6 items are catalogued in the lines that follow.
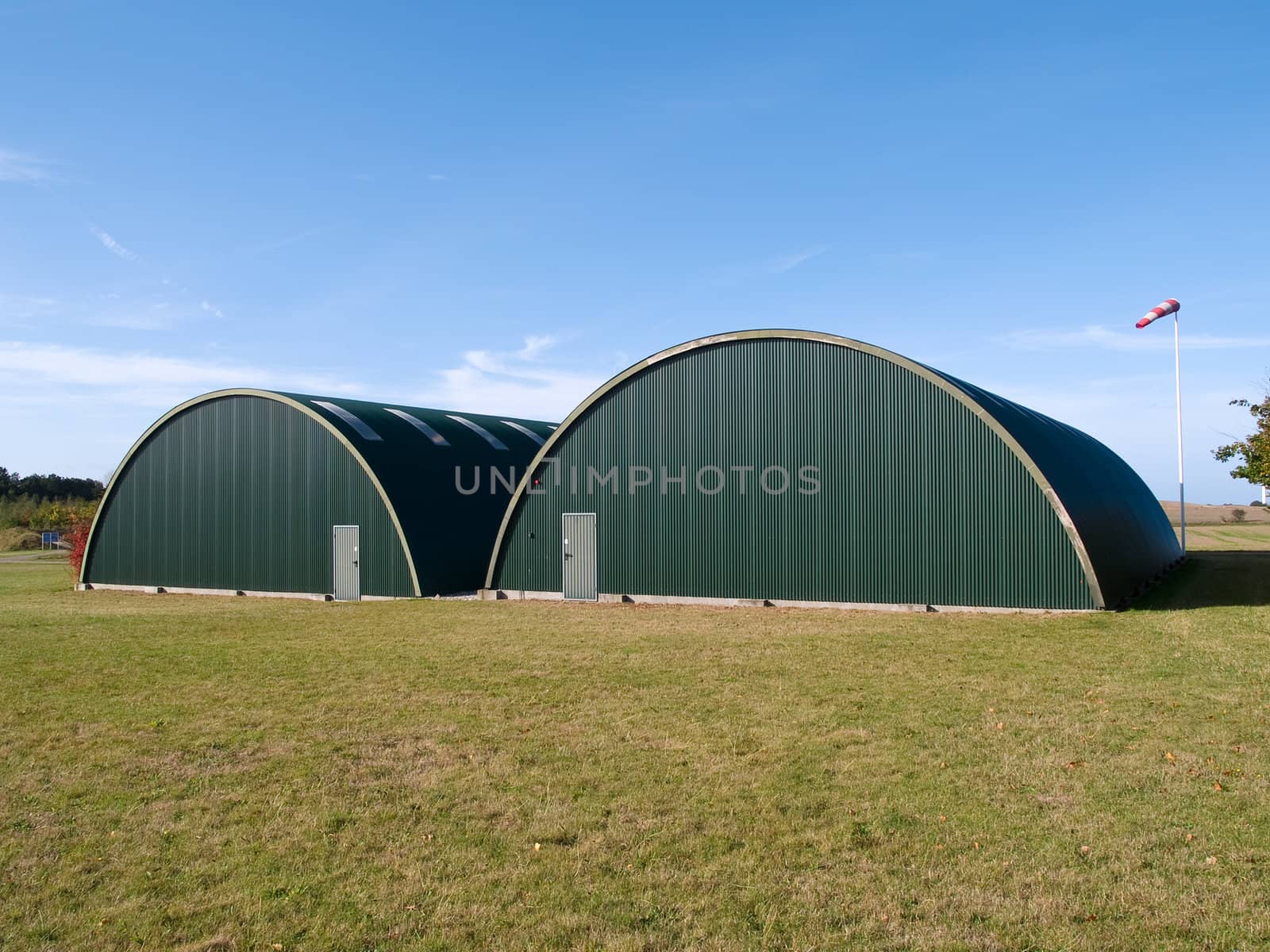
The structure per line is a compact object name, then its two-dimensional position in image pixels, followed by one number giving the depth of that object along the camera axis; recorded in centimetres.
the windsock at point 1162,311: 4216
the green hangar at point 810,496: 2239
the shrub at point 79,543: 4009
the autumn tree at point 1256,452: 3262
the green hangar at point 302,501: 3023
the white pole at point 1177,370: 4091
